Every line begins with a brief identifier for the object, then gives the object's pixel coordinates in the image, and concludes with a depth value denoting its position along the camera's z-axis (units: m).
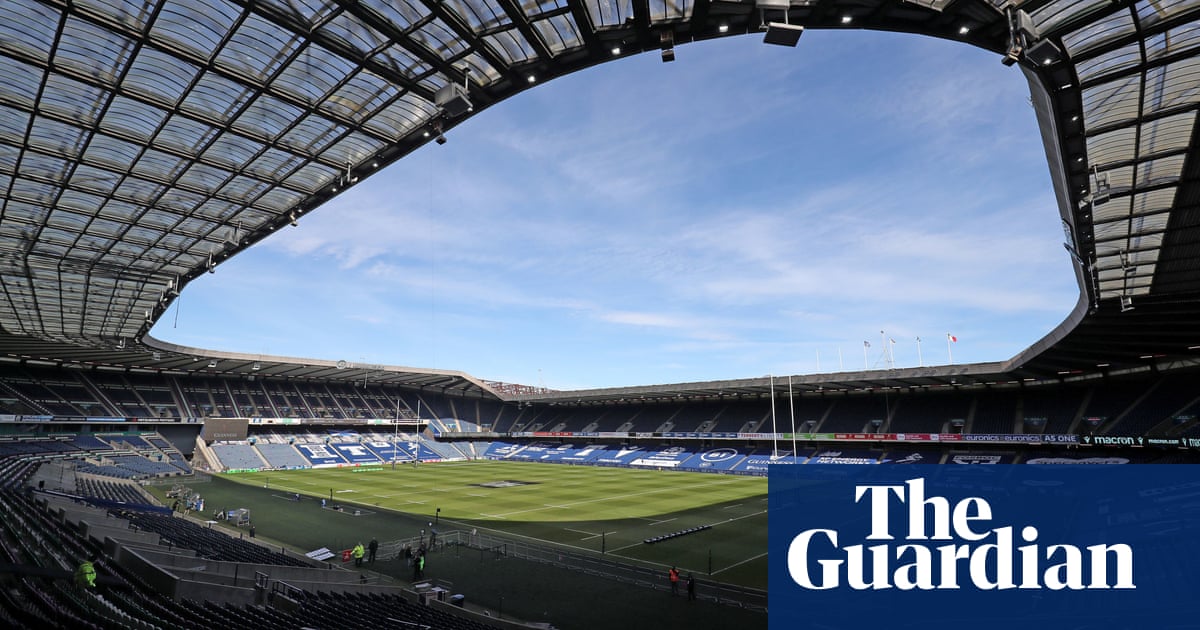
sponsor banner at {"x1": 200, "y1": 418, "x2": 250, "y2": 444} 67.75
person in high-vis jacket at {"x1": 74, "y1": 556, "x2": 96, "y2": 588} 10.75
